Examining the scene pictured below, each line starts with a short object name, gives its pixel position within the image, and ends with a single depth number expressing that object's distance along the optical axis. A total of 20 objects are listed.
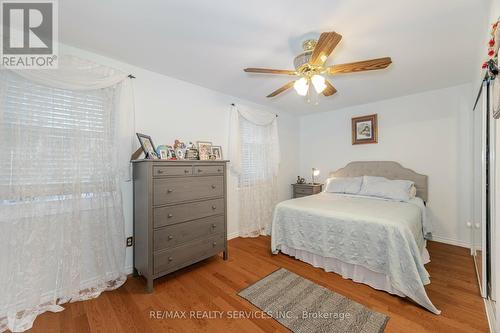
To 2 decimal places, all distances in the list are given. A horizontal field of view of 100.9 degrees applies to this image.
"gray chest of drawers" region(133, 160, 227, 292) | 2.00
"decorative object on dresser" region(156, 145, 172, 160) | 2.27
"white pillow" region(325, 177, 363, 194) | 3.42
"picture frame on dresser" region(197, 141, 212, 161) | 2.62
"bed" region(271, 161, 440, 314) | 1.81
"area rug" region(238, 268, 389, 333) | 1.57
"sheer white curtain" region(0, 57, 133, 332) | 1.62
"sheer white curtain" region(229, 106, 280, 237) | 3.35
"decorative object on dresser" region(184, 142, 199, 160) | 2.51
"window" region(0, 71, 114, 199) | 1.63
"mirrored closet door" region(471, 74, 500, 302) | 1.49
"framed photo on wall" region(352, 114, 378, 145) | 3.70
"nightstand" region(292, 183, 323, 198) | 4.11
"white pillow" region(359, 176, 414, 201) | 2.92
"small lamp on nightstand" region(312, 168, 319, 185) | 4.16
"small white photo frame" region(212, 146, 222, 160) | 3.02
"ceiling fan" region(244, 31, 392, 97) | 1.61
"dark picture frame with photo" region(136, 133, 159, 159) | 2.16
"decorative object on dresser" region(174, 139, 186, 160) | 2.45
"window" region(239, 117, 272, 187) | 3.52
